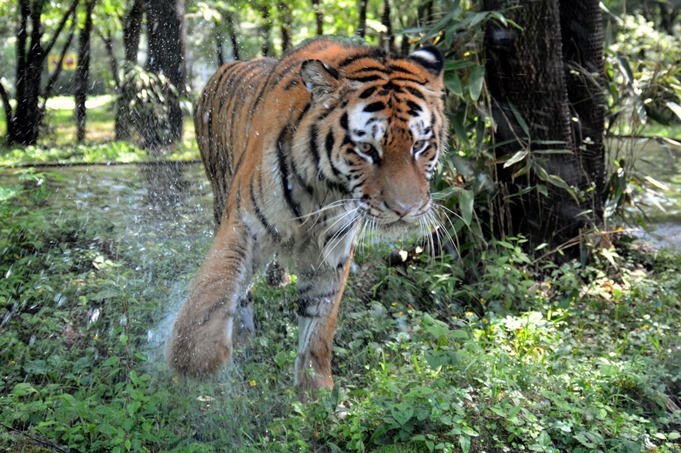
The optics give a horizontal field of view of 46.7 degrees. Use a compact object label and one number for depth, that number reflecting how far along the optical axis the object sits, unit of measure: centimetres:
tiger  323
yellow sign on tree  1413
